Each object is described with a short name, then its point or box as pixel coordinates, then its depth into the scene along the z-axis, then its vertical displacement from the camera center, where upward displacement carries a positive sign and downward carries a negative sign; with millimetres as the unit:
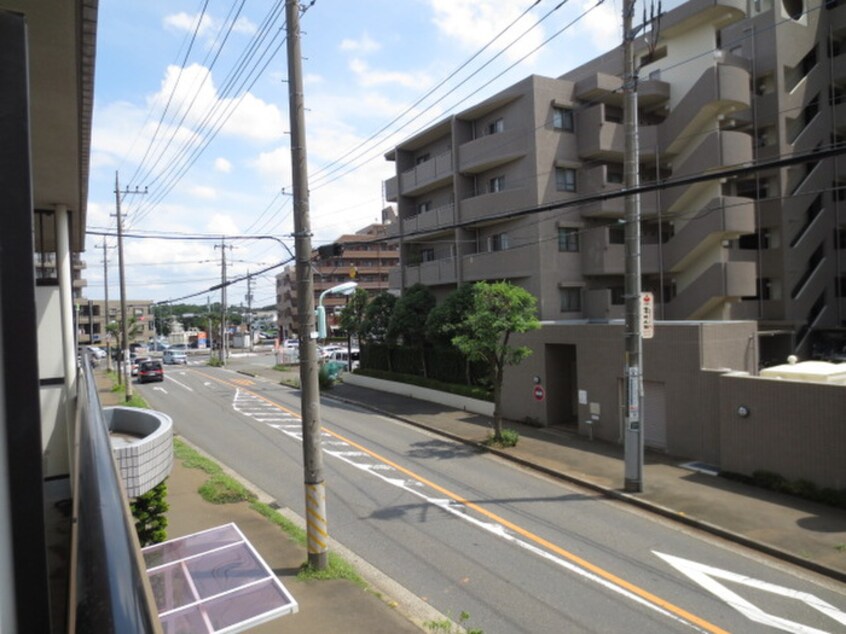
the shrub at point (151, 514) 8133 -2832
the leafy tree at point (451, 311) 23812 +76
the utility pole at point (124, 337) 27459 -849
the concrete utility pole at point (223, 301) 49344 +1482
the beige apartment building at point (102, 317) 77188 +573
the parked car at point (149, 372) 39938 -3664
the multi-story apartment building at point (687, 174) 25188 +6286
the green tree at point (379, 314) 31344 +12
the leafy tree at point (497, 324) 16984 -370
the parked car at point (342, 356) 43281 -3238
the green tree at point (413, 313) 28453 +25
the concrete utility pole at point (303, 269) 9508 +823
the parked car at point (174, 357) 57219 -3840
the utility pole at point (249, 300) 73362 +2279
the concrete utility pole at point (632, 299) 12828 +209
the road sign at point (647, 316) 13422 -185
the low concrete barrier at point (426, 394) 23241 -3825
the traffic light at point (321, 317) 20562 -50
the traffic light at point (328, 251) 10781 +1243
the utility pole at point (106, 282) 47581 +3277
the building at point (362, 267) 74438 +6548
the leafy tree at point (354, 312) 34469 +188
